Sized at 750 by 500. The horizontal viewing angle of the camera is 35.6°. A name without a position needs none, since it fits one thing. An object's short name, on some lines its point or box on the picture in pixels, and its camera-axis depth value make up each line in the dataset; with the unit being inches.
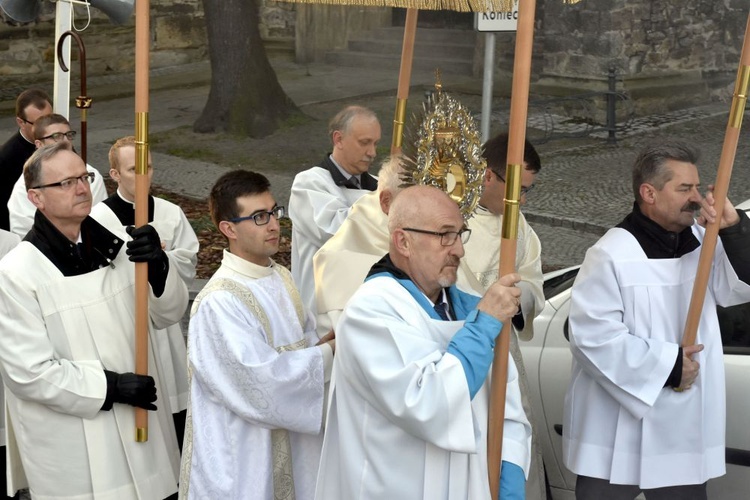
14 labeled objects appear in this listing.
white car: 176.4
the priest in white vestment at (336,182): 219.1
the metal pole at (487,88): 253.6
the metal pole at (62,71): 257.6
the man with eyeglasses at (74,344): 160.4
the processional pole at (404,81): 199.8
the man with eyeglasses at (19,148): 255.6
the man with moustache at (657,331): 163.5
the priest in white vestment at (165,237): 207.3
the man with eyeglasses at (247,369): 157.6
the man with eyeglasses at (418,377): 128.9
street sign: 235.3
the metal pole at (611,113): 554.2
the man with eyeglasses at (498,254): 180.7
